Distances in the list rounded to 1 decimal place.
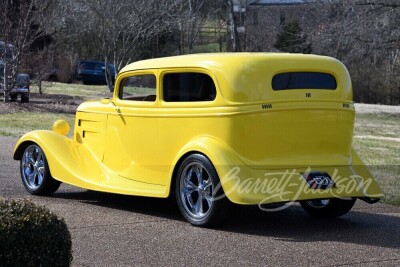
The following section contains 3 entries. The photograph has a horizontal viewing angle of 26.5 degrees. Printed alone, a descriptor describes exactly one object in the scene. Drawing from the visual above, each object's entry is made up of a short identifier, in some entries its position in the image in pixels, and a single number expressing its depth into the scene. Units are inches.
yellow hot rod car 306.5
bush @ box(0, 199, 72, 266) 194.1
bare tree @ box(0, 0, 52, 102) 912.3
